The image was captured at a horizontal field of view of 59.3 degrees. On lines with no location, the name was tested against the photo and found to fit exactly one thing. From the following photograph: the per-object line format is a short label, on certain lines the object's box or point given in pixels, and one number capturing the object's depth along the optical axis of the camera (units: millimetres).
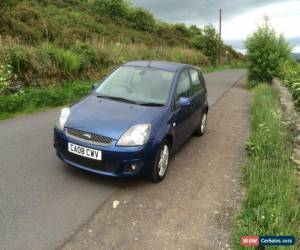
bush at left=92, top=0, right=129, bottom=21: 31158
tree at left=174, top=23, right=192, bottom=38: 42904
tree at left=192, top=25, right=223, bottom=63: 32098
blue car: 3610
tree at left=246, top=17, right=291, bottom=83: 15532
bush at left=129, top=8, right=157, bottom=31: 33298
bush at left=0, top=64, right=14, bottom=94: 7221
